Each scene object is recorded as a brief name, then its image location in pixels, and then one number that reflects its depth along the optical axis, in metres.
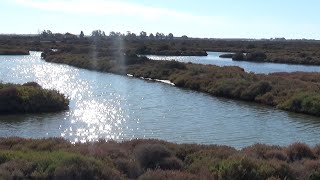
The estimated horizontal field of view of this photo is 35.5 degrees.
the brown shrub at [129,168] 13.40
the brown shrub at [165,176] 12.09
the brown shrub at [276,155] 15.77
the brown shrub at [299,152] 16.52
